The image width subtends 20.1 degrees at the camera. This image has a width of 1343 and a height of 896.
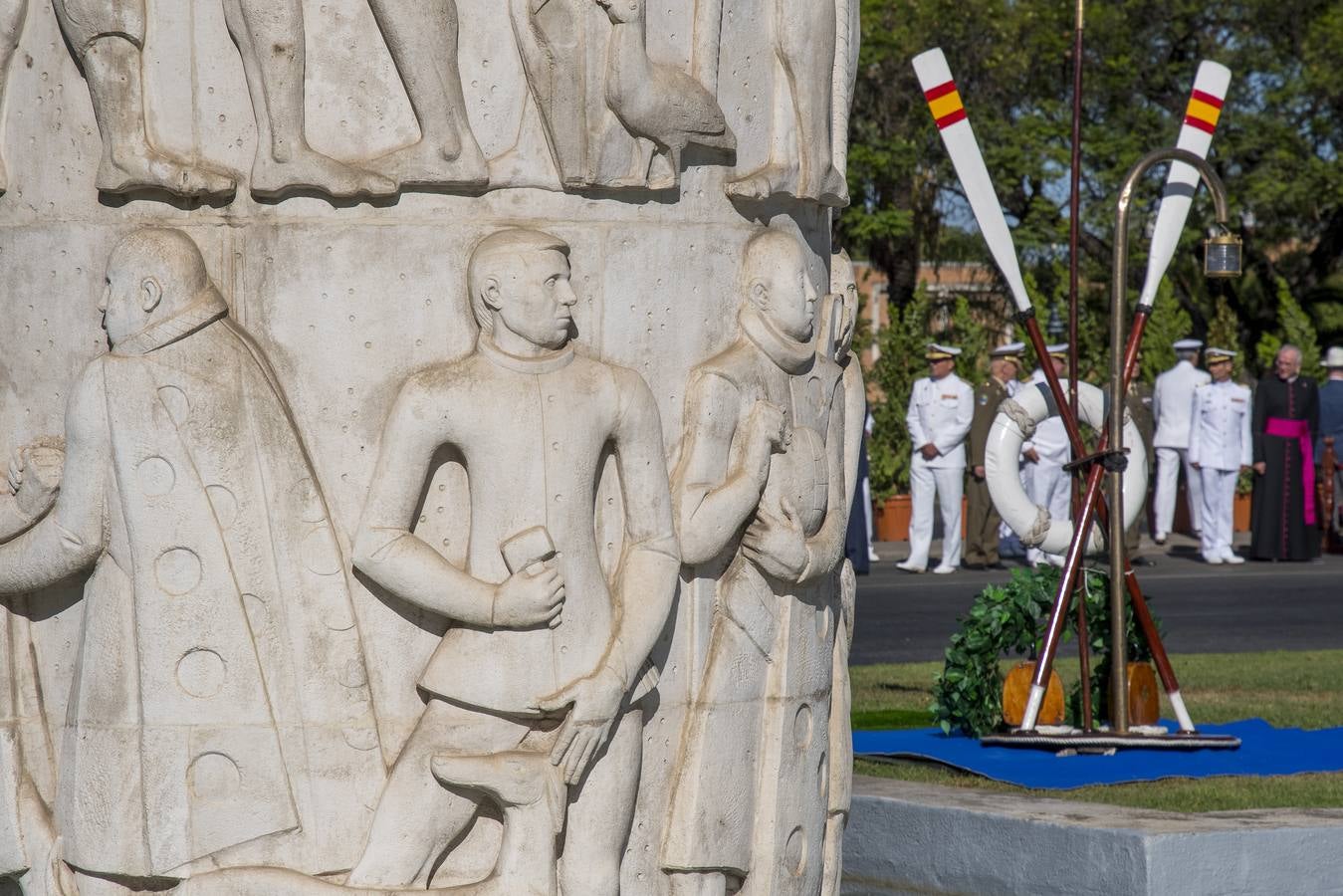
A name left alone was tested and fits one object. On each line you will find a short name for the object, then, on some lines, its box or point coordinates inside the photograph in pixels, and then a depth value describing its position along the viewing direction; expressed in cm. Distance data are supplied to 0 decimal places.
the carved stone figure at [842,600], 971
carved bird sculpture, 838
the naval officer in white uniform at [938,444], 3242
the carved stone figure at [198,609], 811
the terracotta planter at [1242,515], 4090
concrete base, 1196
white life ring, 1726
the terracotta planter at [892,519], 3801
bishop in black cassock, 3418
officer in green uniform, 3245
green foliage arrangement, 1674
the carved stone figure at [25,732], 842
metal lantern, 1651
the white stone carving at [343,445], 812
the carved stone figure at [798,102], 910
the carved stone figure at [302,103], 816
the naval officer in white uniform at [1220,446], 3434
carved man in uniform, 808
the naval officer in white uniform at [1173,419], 3645
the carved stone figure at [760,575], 871
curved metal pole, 1628
